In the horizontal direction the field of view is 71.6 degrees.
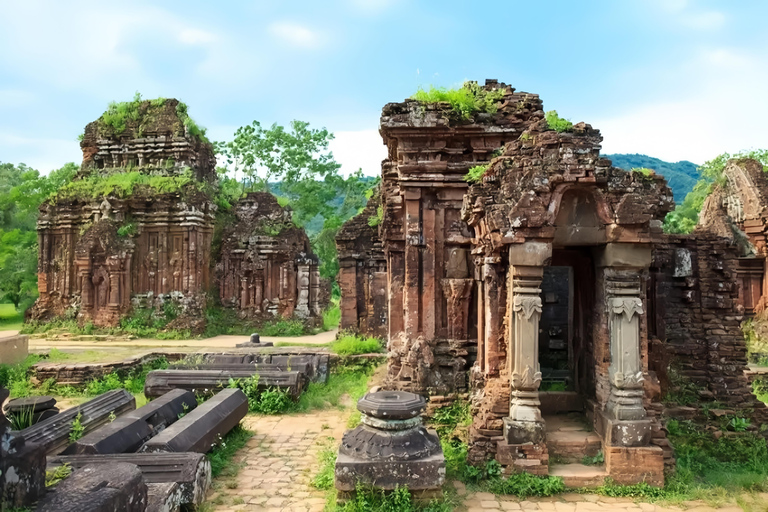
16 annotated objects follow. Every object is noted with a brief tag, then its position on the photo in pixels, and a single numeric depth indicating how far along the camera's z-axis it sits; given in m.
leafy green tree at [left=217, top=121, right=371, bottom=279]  31.89
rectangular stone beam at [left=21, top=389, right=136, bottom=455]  6.79
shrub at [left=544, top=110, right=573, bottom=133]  6.82
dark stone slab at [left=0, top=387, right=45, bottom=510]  3.91
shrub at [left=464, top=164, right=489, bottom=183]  7.19
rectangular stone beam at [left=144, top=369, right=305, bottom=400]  10.01
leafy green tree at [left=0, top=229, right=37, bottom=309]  25.55
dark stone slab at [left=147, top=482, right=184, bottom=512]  4.89
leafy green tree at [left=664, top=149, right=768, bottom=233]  23.52
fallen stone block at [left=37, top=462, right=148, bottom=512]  3.96
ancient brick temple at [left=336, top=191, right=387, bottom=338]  16.52
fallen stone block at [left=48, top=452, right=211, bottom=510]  5.48
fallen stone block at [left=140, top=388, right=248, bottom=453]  6.37
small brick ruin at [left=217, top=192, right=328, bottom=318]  20.91
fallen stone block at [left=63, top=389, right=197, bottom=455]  6.31
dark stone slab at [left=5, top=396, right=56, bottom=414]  8.01
